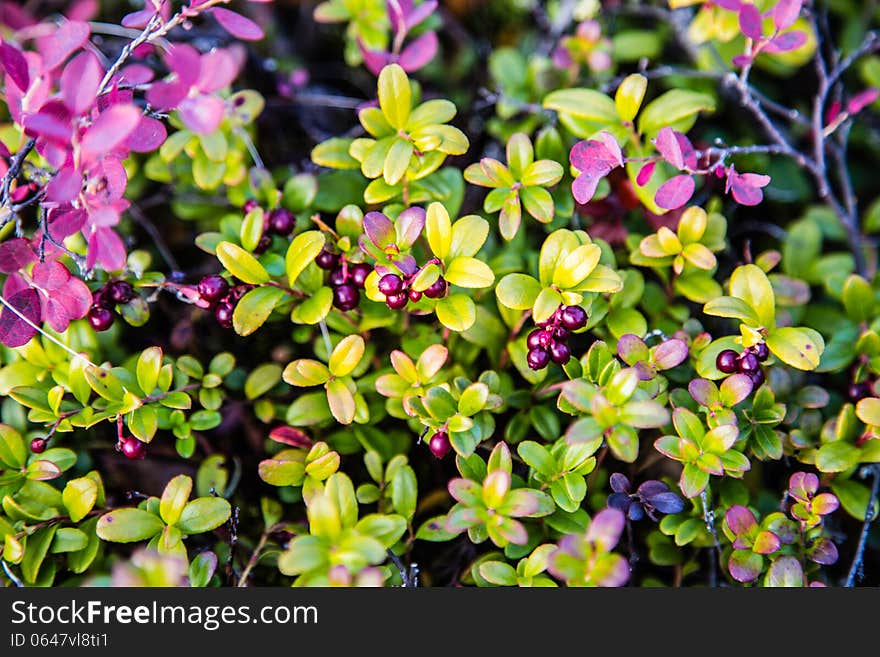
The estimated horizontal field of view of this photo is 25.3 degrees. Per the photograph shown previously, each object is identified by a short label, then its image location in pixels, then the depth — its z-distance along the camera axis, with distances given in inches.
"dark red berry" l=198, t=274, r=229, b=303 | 24.1
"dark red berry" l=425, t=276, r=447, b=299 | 23.7
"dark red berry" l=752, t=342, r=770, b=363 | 23.8
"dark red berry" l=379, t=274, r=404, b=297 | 23.5
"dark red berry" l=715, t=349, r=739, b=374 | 23.8
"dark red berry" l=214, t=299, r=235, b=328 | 24.3
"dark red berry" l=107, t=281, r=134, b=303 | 24.5
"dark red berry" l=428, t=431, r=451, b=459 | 23.6
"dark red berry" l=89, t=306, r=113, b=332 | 24.3
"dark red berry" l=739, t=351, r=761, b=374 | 23.8
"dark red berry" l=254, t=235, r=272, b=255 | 25.0
